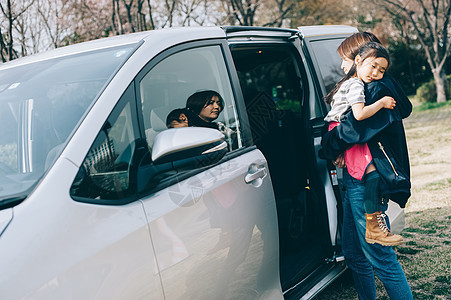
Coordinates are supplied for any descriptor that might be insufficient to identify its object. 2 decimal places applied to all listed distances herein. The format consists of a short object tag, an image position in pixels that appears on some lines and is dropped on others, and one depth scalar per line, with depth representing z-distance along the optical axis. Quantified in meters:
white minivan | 1.49
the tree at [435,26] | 18.56
